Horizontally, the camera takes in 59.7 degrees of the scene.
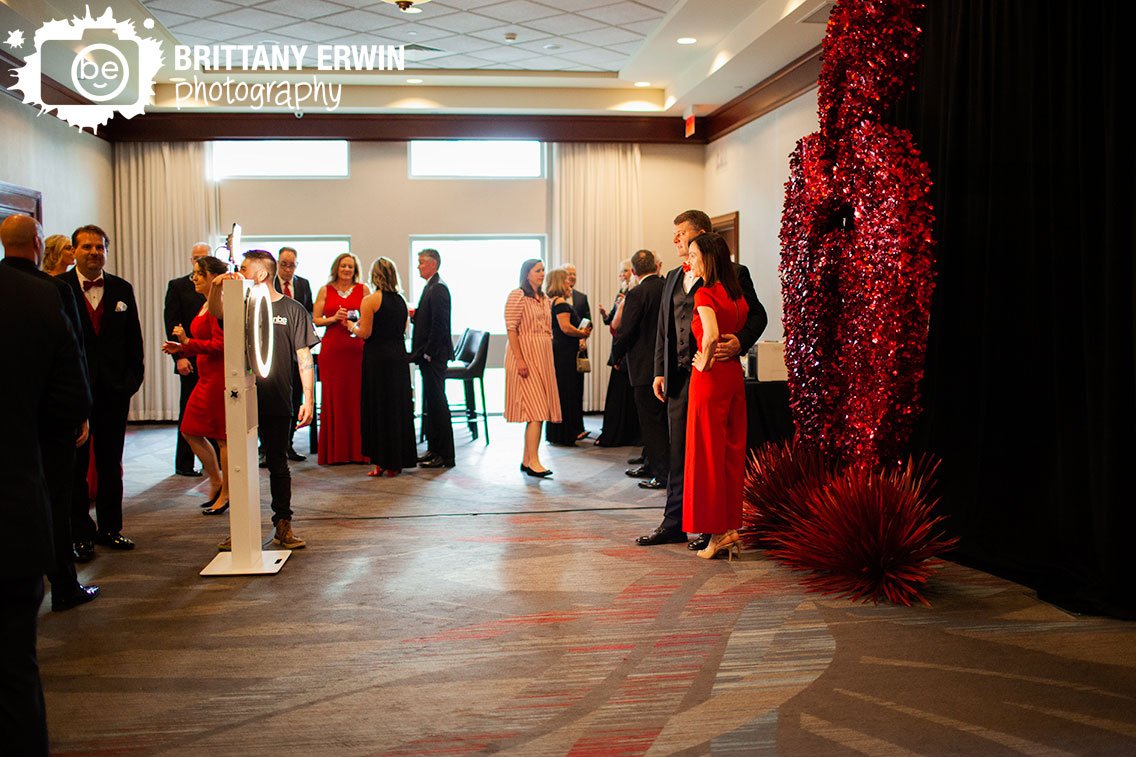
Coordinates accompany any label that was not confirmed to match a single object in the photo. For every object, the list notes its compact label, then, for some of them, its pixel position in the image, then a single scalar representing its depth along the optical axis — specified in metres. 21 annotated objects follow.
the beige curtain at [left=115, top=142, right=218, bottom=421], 11.38
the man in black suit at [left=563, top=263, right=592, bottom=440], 9.38
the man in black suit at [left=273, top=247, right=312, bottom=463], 8.34
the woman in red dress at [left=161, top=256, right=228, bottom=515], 5.50
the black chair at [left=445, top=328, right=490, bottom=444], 9.20
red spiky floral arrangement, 4.23
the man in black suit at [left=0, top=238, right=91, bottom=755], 2.11
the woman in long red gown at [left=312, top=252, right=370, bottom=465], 7.73
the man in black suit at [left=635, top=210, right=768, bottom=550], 4.93
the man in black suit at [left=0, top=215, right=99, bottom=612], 3.24
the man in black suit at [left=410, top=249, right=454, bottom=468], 7.72
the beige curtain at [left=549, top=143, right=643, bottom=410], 11.88
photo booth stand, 4.51
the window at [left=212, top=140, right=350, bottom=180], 11.68
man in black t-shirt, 4.93
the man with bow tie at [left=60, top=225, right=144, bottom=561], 4.92
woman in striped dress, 7.24
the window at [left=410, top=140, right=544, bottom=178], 11.87
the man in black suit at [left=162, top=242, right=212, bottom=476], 6.76
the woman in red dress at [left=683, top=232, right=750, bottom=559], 4.64
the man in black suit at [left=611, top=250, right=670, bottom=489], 6.60
